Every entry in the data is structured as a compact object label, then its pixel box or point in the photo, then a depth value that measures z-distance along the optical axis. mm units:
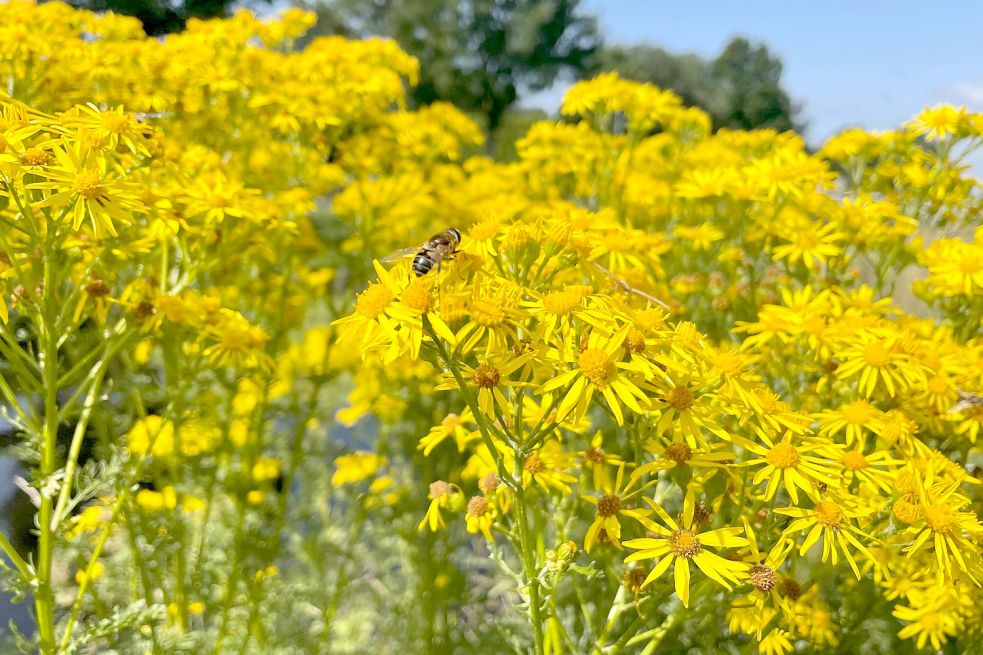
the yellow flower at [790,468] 273
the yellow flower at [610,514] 277
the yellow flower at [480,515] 290
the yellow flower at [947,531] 273
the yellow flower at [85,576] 324
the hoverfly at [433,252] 291
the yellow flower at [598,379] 263
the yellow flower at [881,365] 314
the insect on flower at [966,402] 317
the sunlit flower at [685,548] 264
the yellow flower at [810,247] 381
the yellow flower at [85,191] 286
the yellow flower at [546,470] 297
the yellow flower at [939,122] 431
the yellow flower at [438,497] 297
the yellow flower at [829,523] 271
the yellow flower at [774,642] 281
